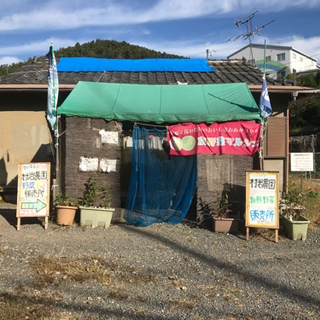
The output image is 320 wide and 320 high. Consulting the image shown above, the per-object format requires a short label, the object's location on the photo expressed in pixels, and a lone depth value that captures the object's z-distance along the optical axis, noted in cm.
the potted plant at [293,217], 617
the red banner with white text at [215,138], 698
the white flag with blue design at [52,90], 696
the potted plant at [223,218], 654
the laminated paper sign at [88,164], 696
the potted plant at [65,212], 662
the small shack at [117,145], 695
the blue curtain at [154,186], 699
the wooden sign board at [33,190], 634
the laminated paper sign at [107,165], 698
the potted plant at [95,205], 663
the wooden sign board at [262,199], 609
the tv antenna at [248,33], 1927
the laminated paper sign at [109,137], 705
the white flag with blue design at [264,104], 705
